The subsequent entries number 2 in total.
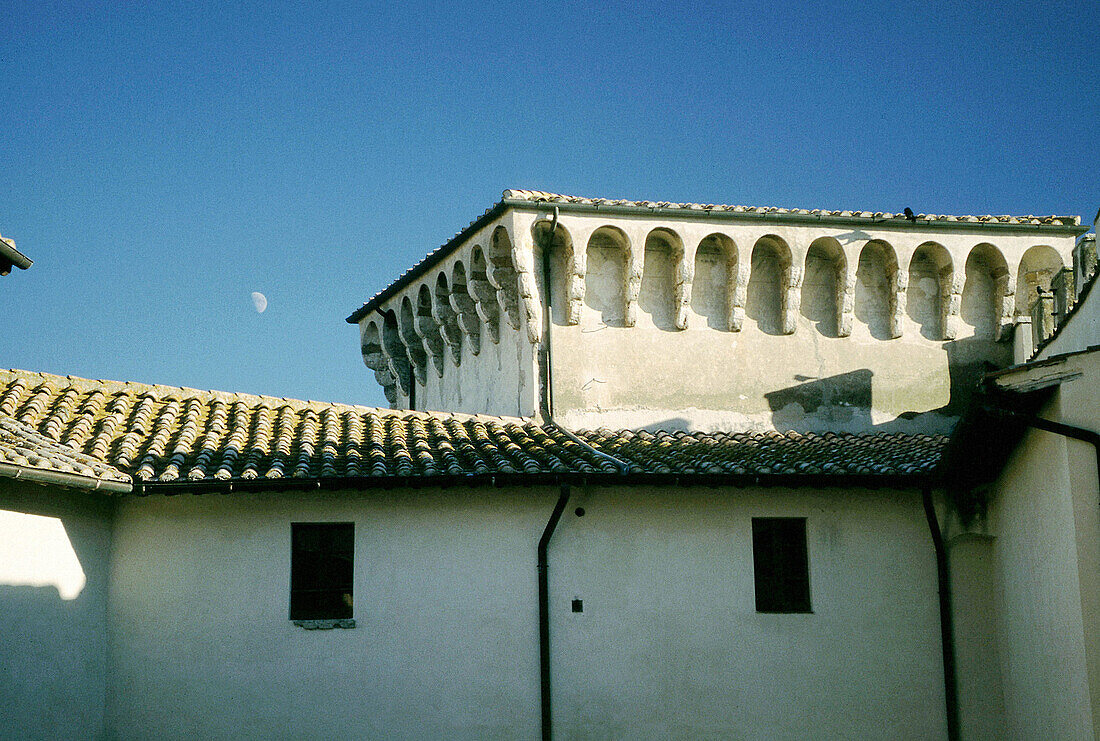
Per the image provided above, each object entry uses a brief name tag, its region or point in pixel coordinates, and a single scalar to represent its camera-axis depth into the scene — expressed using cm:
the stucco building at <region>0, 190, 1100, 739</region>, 1088
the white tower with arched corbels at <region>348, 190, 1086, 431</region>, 1659
